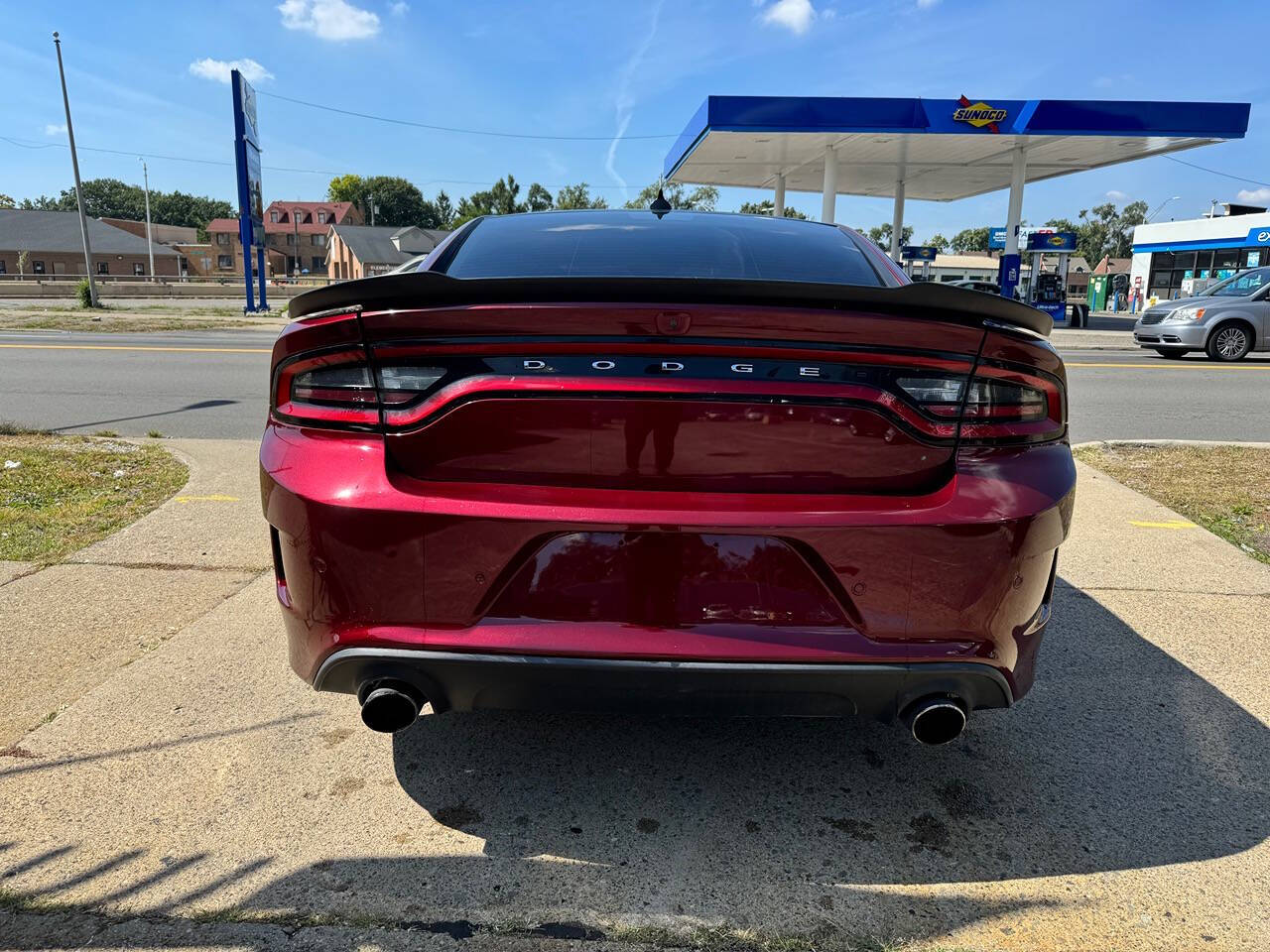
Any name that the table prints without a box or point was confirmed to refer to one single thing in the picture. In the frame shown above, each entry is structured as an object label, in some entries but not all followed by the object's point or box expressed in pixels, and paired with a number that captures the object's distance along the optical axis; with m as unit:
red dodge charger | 1.98
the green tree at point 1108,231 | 114.62
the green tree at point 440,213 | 121.69
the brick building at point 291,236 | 105.81
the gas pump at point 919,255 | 45.15
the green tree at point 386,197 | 119.69
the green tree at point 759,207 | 65.99
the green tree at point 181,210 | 135.12
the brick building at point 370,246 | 88.44
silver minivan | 15.83
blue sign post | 23.80
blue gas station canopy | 21.64
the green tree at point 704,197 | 68.00
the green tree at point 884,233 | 86.06
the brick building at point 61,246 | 82.12
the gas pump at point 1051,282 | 27.92
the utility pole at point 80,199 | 28.12
